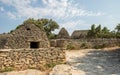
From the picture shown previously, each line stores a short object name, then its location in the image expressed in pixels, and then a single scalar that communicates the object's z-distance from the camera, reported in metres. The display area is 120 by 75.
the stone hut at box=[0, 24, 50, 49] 7.44
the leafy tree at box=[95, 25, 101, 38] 15.76
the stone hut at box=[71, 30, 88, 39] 16.72
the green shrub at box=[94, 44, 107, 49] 8.66
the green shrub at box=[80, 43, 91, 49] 8.64
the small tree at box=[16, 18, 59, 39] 15.85
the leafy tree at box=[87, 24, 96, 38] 15.82
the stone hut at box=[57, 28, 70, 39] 14.66
